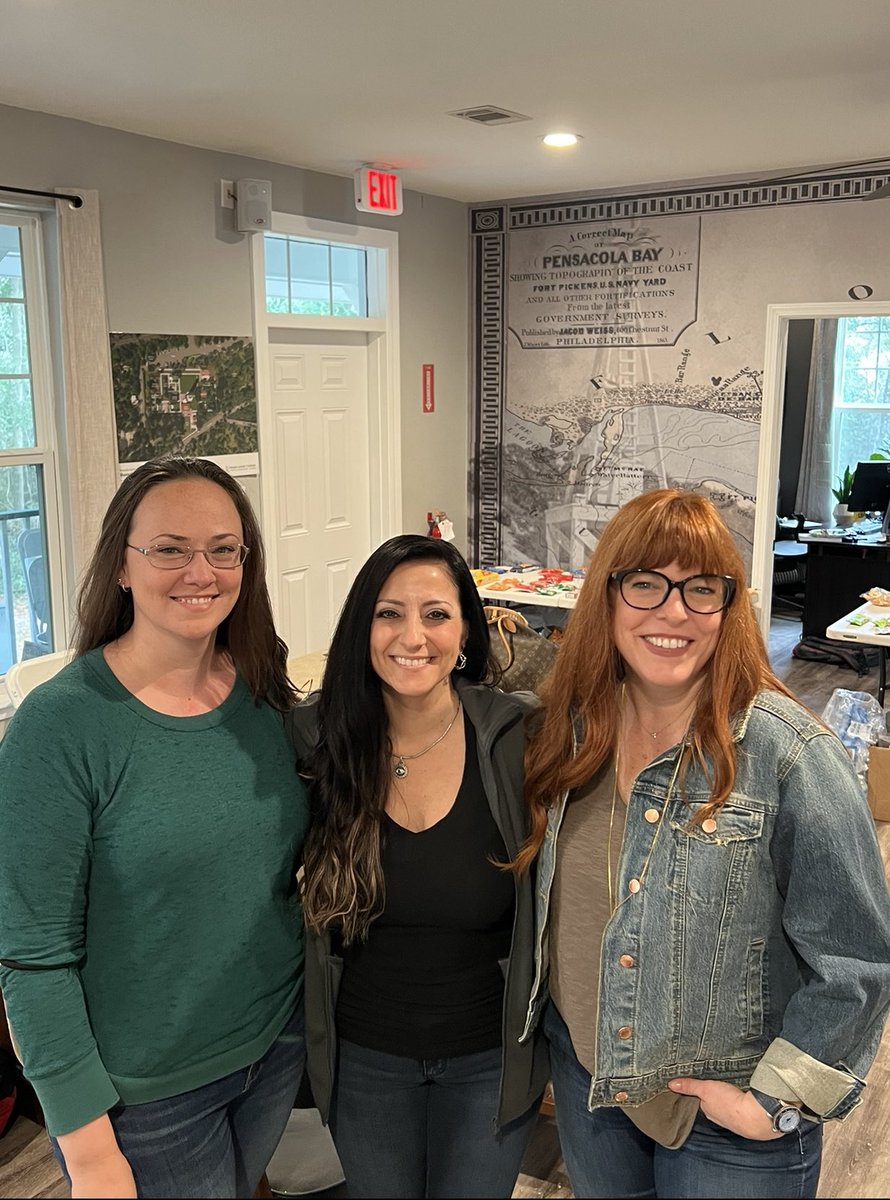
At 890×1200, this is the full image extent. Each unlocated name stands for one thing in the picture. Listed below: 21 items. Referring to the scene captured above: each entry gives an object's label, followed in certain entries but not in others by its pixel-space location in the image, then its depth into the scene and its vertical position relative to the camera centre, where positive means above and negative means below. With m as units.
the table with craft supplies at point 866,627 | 4.84 -1.07
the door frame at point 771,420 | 5.55 -0.14
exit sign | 5.09 +0.96
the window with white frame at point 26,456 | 4.14 -0.24
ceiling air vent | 3.98 +1.04
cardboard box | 4.50 -1.60
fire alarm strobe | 4.76 +0.83
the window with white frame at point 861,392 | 8.85 +0.02
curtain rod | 3.92 +0.73
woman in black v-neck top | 1.52 -0.74
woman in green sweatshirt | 1.33 -0.61
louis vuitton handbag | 2.51 -0.61
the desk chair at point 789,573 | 8.69 -1.44
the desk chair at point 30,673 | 3.67 -0.96
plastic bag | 4.48 -1.40
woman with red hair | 1.30 -0.62
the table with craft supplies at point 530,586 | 5.63 -1.04
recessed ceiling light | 4.48 +1.06
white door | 5.50 -0.46
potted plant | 7.96 -0.82
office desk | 7.21 -1.23
